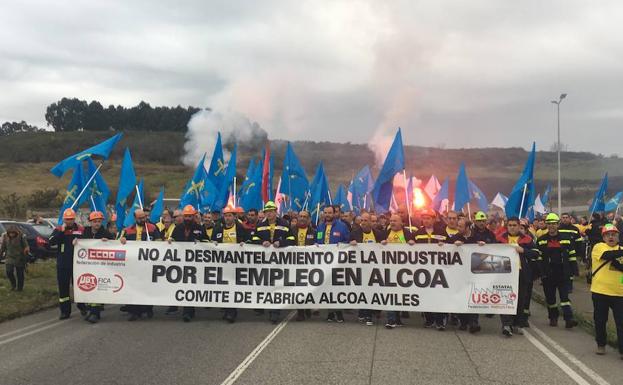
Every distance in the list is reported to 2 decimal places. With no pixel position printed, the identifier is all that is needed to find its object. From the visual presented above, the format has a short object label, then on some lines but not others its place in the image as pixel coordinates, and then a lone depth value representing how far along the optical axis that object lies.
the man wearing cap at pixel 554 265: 9.50
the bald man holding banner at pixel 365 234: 10.06
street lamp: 35.89
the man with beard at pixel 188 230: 10.16
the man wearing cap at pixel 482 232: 9.46
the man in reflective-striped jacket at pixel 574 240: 10.06
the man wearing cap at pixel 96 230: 9.98
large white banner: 9.01
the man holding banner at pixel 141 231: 10.42
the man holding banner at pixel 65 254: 9.66
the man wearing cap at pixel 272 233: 9.79
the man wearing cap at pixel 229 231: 10.25
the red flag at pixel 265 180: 18.61
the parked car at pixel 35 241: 18.86
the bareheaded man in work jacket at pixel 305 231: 10.70
